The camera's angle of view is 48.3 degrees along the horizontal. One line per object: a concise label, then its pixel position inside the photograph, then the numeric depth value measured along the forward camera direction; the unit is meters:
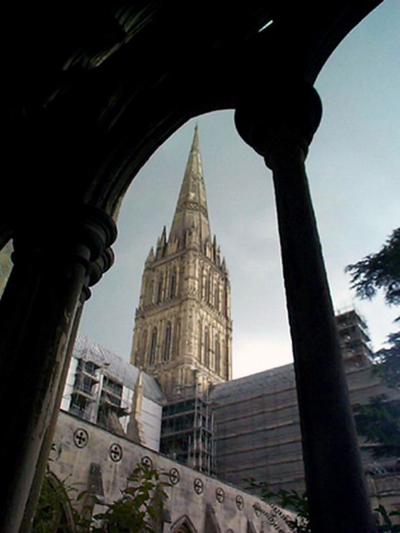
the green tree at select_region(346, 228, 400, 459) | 8.10
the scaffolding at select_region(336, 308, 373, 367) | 28.33
